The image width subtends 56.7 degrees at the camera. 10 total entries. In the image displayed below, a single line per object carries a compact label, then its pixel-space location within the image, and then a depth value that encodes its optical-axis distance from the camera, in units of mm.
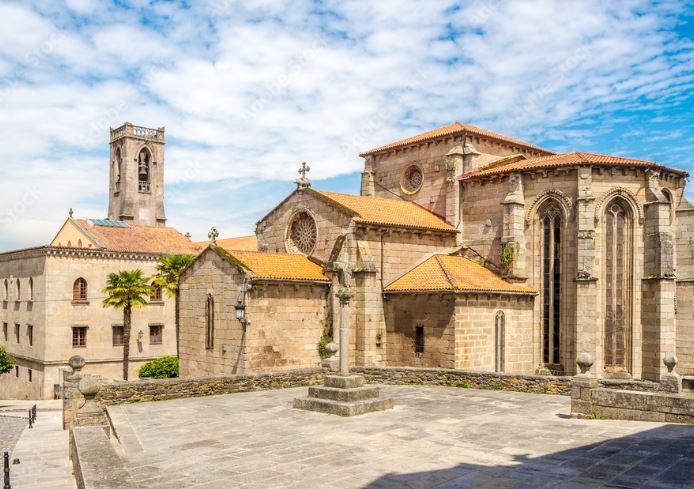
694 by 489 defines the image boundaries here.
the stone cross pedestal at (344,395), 15766
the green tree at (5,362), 35562
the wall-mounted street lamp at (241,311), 22469
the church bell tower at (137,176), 59719
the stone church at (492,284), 23750
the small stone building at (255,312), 23281
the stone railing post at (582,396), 14961
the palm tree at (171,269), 36438
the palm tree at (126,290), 34062
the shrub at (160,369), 36062
